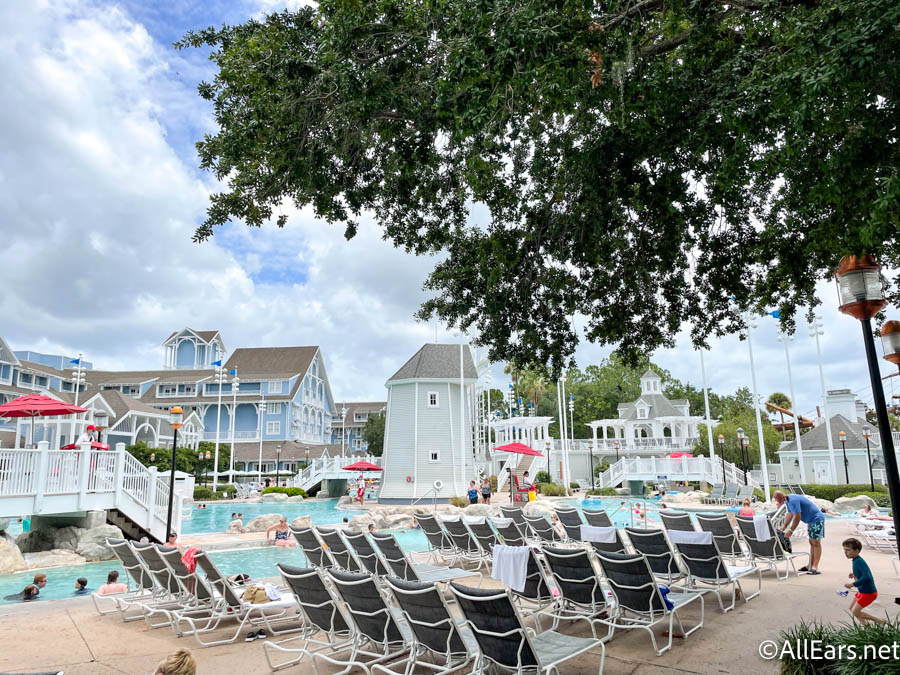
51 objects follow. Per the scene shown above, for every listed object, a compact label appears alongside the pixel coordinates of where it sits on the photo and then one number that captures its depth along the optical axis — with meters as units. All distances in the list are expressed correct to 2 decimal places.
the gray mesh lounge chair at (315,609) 5.64
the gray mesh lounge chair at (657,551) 7.49
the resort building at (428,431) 35.47
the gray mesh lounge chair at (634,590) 5.93
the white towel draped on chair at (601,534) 9.75
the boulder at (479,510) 23.80
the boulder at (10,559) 14.00
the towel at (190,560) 7.48
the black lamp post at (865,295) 5.03
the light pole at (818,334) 33.00
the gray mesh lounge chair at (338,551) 9.20
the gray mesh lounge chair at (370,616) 5.22
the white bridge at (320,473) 43.88
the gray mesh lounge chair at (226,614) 6.89
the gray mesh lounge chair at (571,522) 11.60
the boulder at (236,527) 21.42
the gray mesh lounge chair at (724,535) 9.70
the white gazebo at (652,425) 47.09
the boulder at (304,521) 19.47
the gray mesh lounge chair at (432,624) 4.75
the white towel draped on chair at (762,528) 9.26
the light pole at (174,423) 15.11
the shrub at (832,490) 28.27
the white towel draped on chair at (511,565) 6.60
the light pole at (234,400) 46.19
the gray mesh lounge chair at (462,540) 10.98
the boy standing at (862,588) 6.11
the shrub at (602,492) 35.88
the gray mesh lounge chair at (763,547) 9.35
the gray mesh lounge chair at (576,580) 6.20
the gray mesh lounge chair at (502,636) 4.42
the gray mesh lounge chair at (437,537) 11.62
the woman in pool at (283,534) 17.68
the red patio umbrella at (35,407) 16.97
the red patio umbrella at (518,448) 27.30
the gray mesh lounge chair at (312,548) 9.32
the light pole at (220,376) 49.47
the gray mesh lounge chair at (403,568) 8.27
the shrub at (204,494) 40.34
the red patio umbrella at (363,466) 39.24
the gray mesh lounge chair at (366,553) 8.91
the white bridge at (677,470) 34.53
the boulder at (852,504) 23.61
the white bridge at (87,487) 13.98
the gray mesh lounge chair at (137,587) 8.10
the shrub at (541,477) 42.81
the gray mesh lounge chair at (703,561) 7.41
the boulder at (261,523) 21.25
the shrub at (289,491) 40.28
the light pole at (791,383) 31.37
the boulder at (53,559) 14.87
